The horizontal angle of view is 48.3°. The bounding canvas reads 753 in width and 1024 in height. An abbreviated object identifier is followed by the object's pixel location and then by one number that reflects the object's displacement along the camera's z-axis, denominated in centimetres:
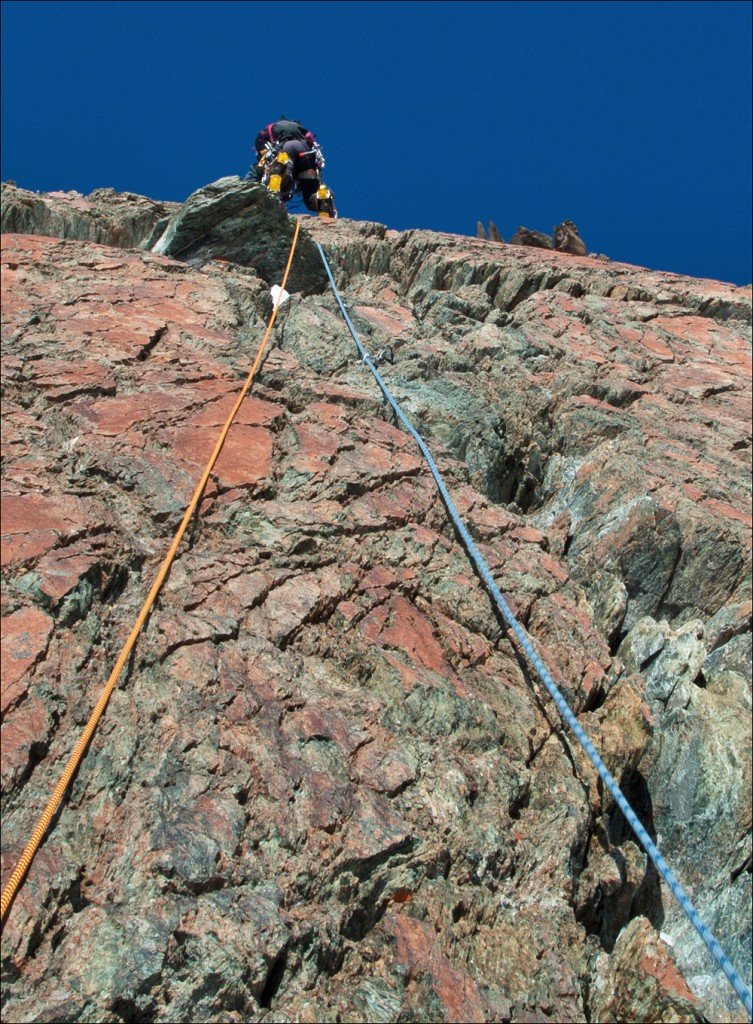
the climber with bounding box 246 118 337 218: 1684
